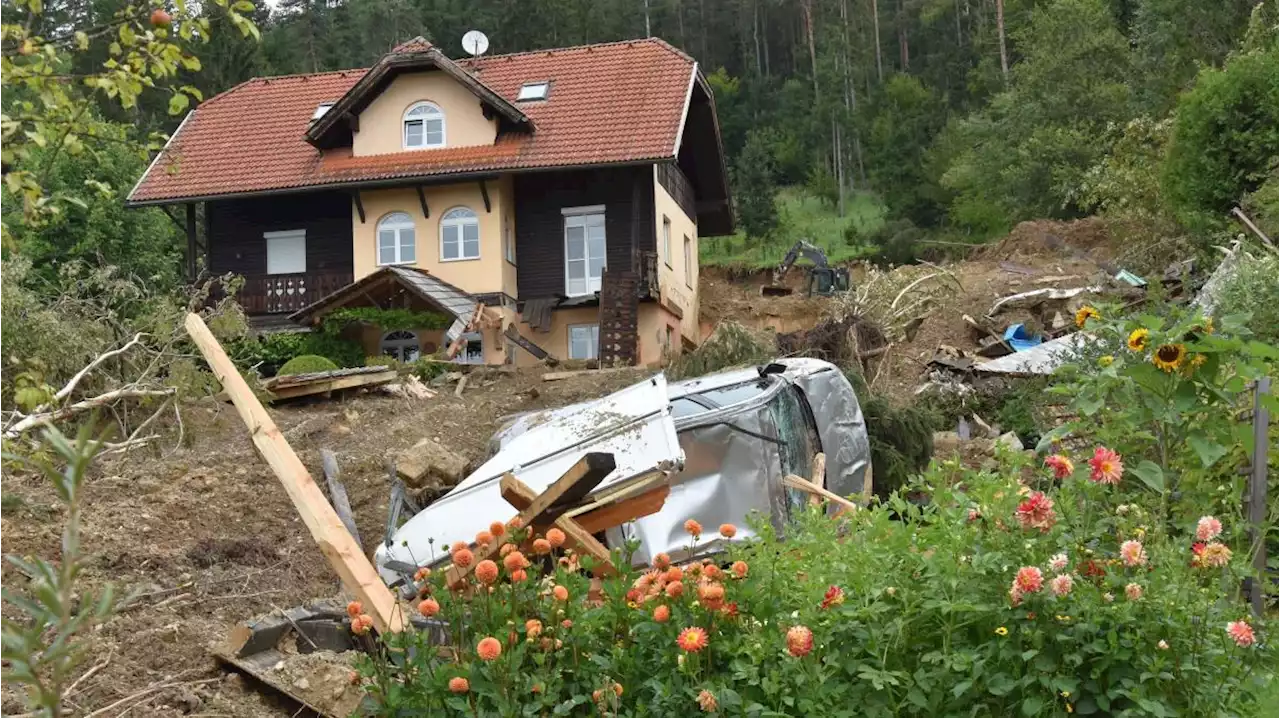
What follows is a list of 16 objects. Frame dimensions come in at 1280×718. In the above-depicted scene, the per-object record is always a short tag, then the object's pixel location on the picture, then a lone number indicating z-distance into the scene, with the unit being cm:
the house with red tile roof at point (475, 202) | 2506
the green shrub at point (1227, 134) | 2119
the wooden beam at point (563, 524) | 672
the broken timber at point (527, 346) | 2472
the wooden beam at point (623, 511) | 757
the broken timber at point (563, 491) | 603
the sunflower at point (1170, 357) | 518
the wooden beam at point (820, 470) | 1103
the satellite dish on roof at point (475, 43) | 2861
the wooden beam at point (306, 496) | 605
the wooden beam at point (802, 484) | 955
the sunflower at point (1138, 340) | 520
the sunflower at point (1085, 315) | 573
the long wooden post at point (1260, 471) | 604
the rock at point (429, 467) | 1160
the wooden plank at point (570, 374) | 1864
